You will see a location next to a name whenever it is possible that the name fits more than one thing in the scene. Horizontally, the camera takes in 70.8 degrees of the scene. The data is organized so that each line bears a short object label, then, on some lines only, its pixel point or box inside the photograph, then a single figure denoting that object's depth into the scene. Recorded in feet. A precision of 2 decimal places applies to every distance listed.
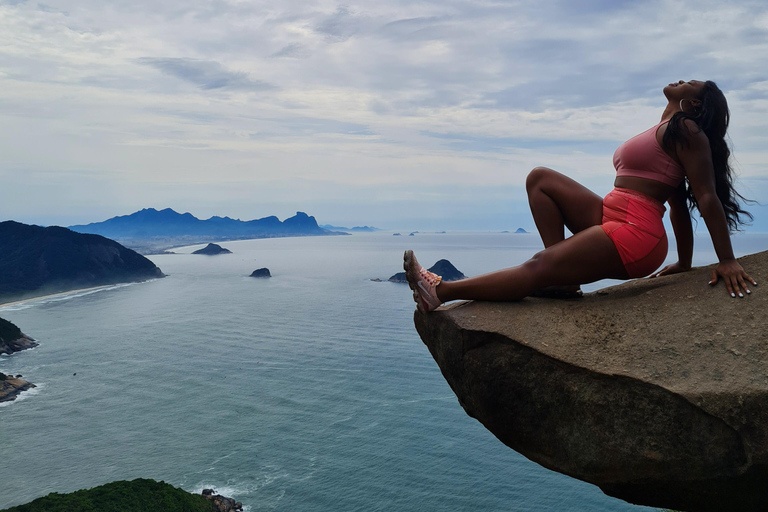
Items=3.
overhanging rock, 12.05
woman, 13.80
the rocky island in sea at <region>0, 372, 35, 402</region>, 137.08
